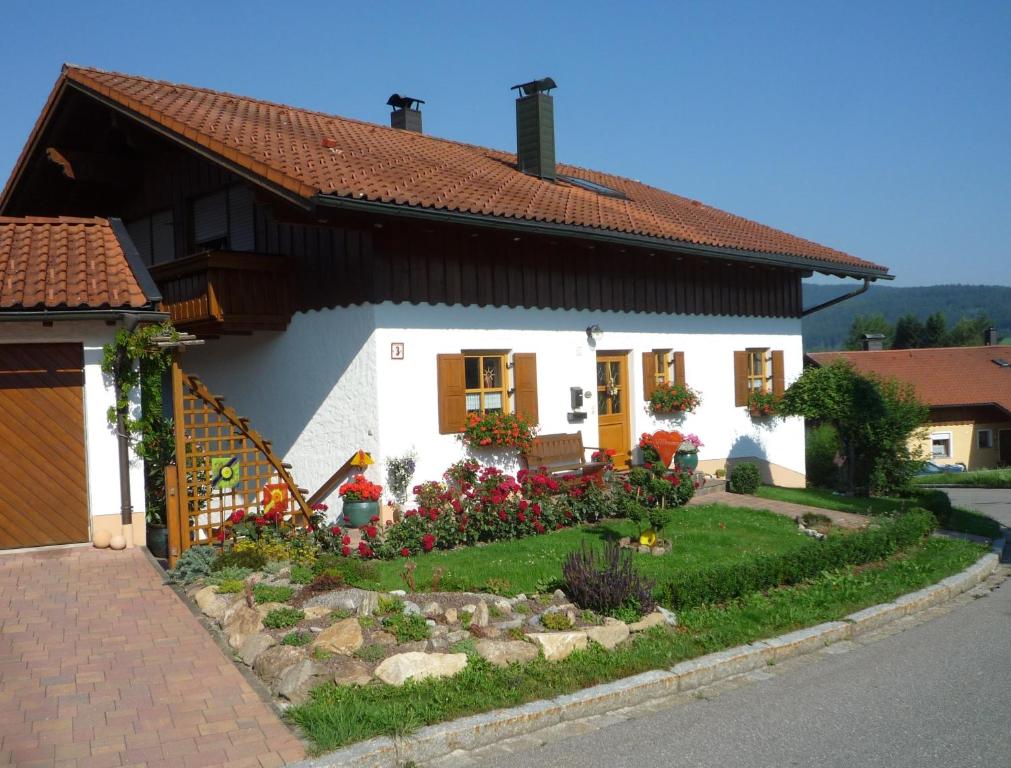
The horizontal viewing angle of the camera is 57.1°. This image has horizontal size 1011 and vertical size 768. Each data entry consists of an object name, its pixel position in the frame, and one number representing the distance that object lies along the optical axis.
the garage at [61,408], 9.69
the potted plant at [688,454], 15.01
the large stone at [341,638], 6.48
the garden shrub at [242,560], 8.88
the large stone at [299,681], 5.84
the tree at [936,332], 79.81
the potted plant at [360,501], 11.02
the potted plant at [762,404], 17.25
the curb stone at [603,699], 5.16
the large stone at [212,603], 7.58
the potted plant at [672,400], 15.24
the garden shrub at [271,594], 7.73
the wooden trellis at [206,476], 9.77
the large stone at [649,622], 7.34
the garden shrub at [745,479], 14.90
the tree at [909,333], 81.62
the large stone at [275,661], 6.17
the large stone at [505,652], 6.46
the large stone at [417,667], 6.08
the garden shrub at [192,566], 8.61
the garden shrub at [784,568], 8.07
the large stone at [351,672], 6.01
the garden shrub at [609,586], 7.56
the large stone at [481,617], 7.13
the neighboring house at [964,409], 44.59
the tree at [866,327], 89.32
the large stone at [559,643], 6.64
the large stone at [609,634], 6.94
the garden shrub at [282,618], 7.06
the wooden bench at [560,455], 12.92
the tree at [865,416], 16.11
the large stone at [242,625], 6.85
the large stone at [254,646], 6.48
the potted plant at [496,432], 12.27
